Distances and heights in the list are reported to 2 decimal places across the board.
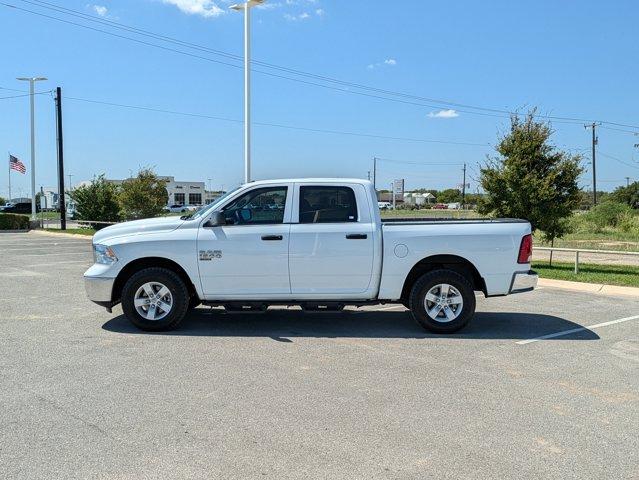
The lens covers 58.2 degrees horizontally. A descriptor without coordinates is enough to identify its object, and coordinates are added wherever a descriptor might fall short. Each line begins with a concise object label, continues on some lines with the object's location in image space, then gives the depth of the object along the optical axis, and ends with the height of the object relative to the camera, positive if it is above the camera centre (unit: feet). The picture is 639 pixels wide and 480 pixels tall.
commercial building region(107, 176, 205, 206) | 326.85 +13.48
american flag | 123.88 +10.92
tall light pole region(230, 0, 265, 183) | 55.31 +13.42
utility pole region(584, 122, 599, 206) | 196.95 +21.06
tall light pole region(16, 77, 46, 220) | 117.39 +18.13
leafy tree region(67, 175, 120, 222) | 109.40 +2.52
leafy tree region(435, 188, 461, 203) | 486.06 +17.43
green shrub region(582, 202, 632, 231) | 120.67 +0.18
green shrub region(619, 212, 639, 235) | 109.09 -1.41
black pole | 109.09 +12.07
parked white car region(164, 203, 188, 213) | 253.85 +3.37
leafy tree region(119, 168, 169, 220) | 104.47 +3.50
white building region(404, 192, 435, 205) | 434.71 +13.11
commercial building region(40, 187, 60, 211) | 283.83 +8.21
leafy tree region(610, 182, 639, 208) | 284.82 +11.35
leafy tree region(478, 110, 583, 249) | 45.83 +2.88
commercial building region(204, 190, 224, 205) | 364.58 +13.85
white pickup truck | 23.40 -1.76
